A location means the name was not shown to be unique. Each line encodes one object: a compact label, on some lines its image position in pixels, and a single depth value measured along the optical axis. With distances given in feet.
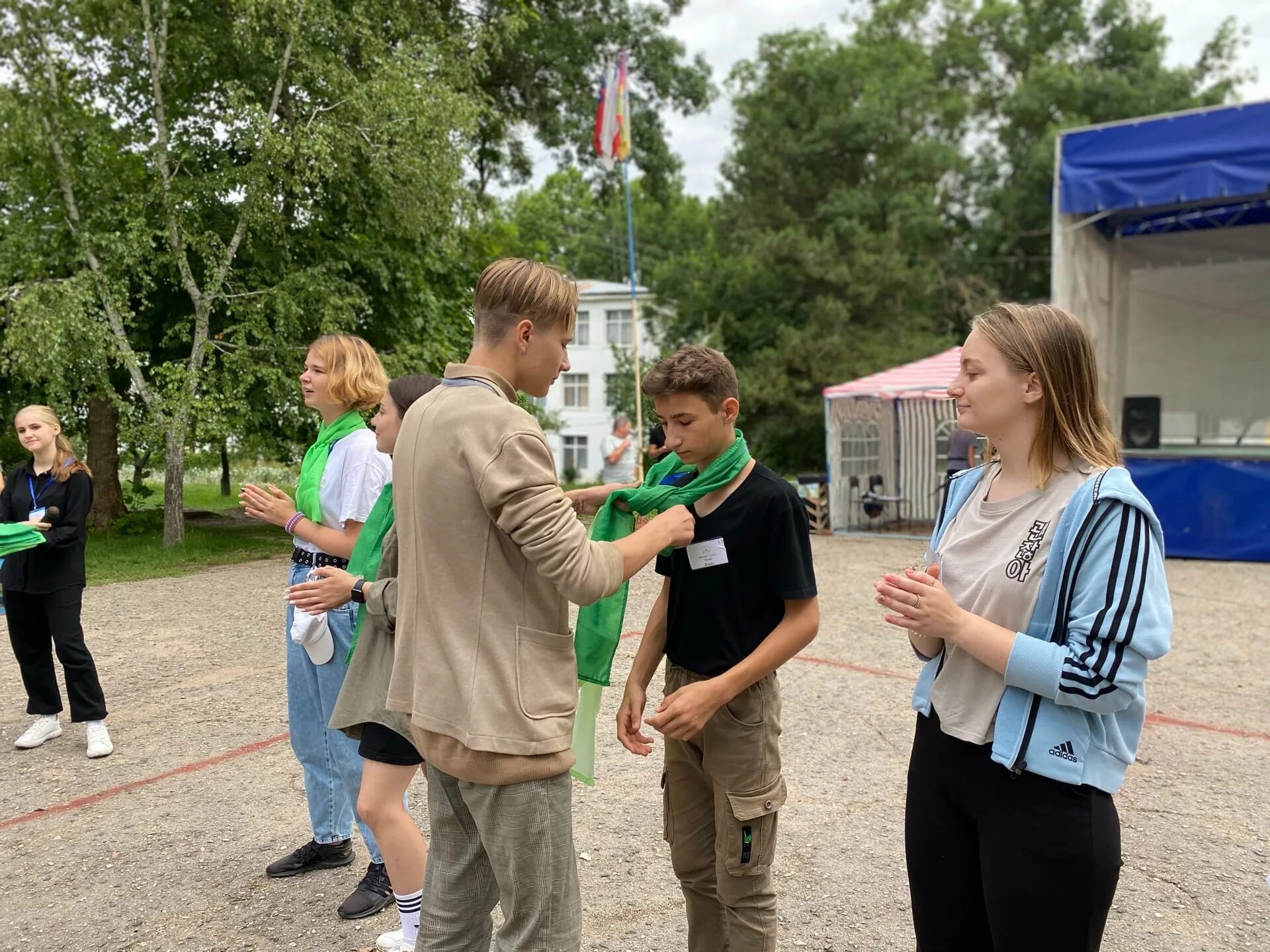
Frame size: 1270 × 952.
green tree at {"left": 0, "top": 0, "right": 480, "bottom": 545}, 40.47
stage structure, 37.09
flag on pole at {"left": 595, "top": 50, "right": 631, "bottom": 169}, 49.44
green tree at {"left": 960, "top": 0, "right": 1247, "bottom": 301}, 95.96
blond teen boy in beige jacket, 5.62
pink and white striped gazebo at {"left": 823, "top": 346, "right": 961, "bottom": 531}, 51.62
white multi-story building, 127.34
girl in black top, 15.38
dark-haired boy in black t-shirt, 7.23
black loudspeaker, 44.42
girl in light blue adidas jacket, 5.30
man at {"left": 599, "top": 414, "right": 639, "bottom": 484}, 36.86
